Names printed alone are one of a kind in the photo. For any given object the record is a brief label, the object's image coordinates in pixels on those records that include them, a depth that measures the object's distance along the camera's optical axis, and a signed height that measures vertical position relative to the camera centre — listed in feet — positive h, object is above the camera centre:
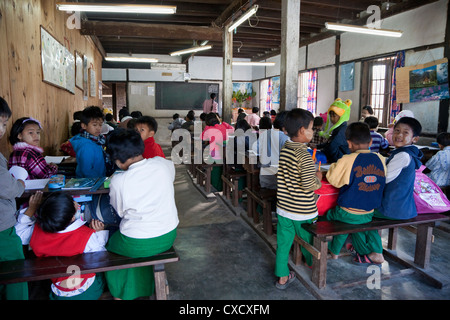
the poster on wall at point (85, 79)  22.36 +2.84
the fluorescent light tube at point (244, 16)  15.11 +5.40
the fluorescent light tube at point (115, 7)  13.24 +4.85
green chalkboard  40.06 +3.25
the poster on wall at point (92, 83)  25.56 +3.03
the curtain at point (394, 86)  19.65 +2.37
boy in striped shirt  7.12 -1.56
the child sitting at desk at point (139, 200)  5.93 -1.55
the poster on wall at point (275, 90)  36.73 +3.64
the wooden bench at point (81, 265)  5.46 -2.68
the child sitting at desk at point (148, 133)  9.73 -0.43
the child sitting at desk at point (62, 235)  5.81 -2.30
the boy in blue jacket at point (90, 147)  9.11 -0.82
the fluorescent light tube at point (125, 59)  26.94 +5.20
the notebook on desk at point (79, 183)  6.98 -1.50
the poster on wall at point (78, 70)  19.17 +3.10
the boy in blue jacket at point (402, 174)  7.87 -1.29
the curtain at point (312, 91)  29.17 +2.82
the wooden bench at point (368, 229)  7.29 -2.95
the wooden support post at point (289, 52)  13.32 +2.94
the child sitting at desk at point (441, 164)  11.70 -1.53
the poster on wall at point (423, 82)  16.85 +2.33
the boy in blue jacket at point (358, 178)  7.57 -1.37
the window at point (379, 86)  22.27 +2.60
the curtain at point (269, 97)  38.75 +2.97
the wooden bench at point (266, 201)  10.12 -2.65
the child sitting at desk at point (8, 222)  5.54 -1.91
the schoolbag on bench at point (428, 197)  8.39 -2.00
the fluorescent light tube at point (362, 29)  15.62 +4.82
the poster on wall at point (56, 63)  12.45 +2.51
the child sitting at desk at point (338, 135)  10.78 -0.46
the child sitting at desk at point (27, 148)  8.02 -0.78
